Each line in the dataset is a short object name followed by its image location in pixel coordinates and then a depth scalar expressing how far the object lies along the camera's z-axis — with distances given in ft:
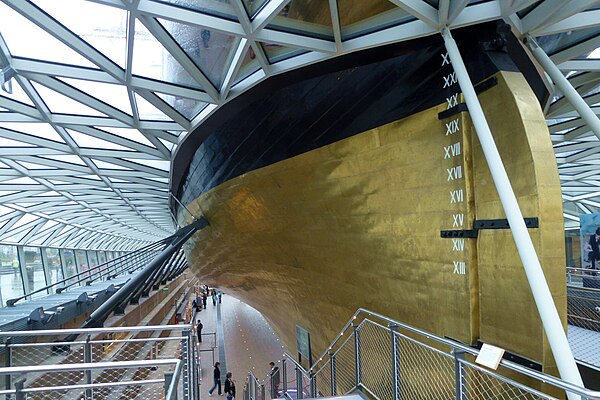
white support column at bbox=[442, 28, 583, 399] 9.78
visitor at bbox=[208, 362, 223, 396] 57.41
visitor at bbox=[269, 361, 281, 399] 48.26
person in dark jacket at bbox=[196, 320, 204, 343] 80.27
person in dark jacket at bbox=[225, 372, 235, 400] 50.90
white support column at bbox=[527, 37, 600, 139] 13.79
